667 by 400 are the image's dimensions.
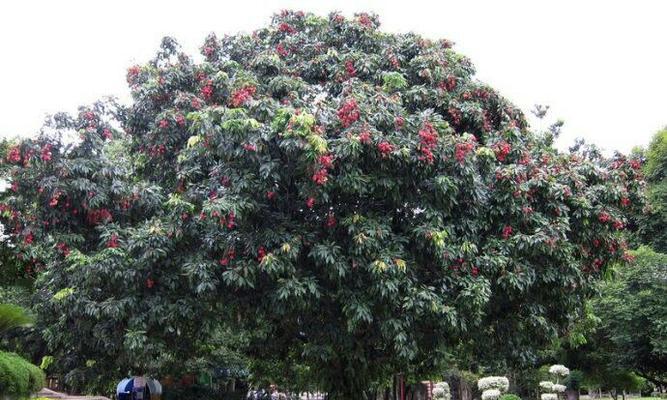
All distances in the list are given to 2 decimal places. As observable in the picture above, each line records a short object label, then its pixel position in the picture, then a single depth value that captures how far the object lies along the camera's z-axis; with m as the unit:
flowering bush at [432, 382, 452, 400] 22.27
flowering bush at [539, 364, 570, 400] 17.84
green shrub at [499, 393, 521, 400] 18.75
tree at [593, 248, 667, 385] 19.66
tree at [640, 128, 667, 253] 22.12
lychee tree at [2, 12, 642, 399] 8.00
